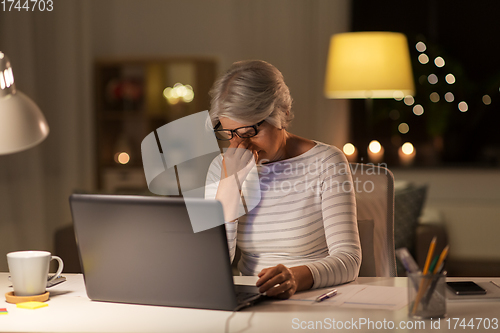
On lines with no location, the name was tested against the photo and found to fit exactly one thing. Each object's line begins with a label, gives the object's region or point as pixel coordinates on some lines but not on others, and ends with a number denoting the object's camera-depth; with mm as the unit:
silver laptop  3654
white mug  3779
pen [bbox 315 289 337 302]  3769
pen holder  3625
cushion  6469
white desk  3600
